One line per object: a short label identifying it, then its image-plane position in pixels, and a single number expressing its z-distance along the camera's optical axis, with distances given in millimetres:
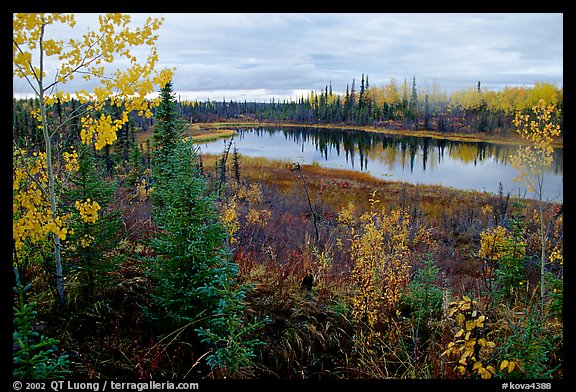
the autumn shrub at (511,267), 5426
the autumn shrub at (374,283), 4273
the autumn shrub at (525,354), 3102
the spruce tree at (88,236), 4084
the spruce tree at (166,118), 12227
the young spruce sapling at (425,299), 4352
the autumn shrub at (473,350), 3064
